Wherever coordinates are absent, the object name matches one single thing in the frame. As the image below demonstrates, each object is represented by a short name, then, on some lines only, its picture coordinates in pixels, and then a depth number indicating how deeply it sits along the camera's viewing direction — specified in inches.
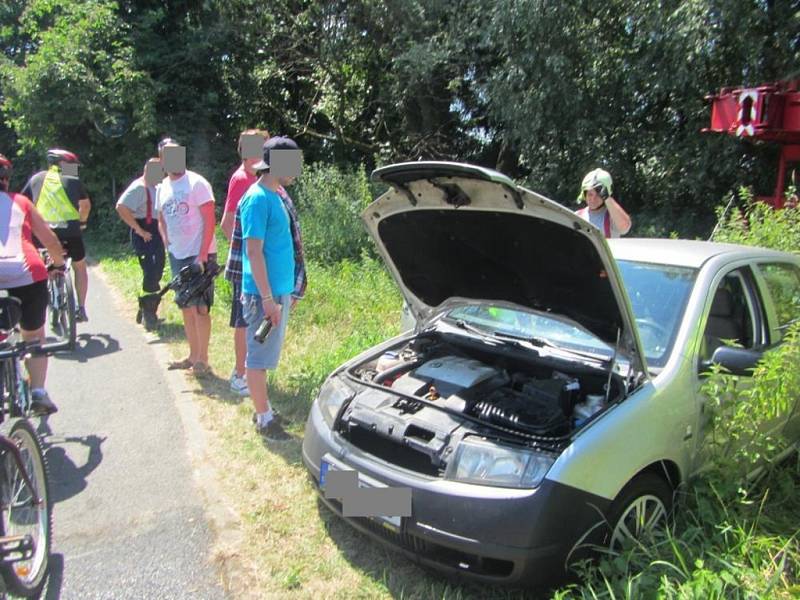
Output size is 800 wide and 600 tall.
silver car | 108.0
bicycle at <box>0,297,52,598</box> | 107.0
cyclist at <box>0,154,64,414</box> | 160.7
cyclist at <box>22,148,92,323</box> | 270.8
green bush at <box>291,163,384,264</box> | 403.9
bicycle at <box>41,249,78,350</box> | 259.1
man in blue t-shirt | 165.5
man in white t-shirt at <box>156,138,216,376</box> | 225.1
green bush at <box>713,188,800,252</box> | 211.8
